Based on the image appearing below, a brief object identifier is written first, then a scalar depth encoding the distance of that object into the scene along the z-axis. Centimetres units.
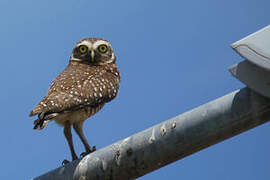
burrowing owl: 928
